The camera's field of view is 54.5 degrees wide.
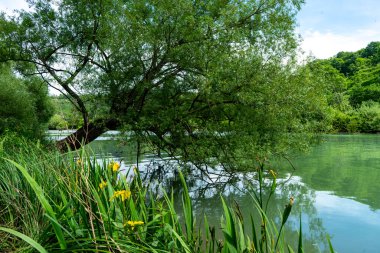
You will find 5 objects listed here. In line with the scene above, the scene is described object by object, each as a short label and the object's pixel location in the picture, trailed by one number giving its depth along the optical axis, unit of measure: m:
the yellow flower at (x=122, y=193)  1.75
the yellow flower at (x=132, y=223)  1.76
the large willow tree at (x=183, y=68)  7.25
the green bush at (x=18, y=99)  13.82
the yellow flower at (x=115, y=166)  2.15
